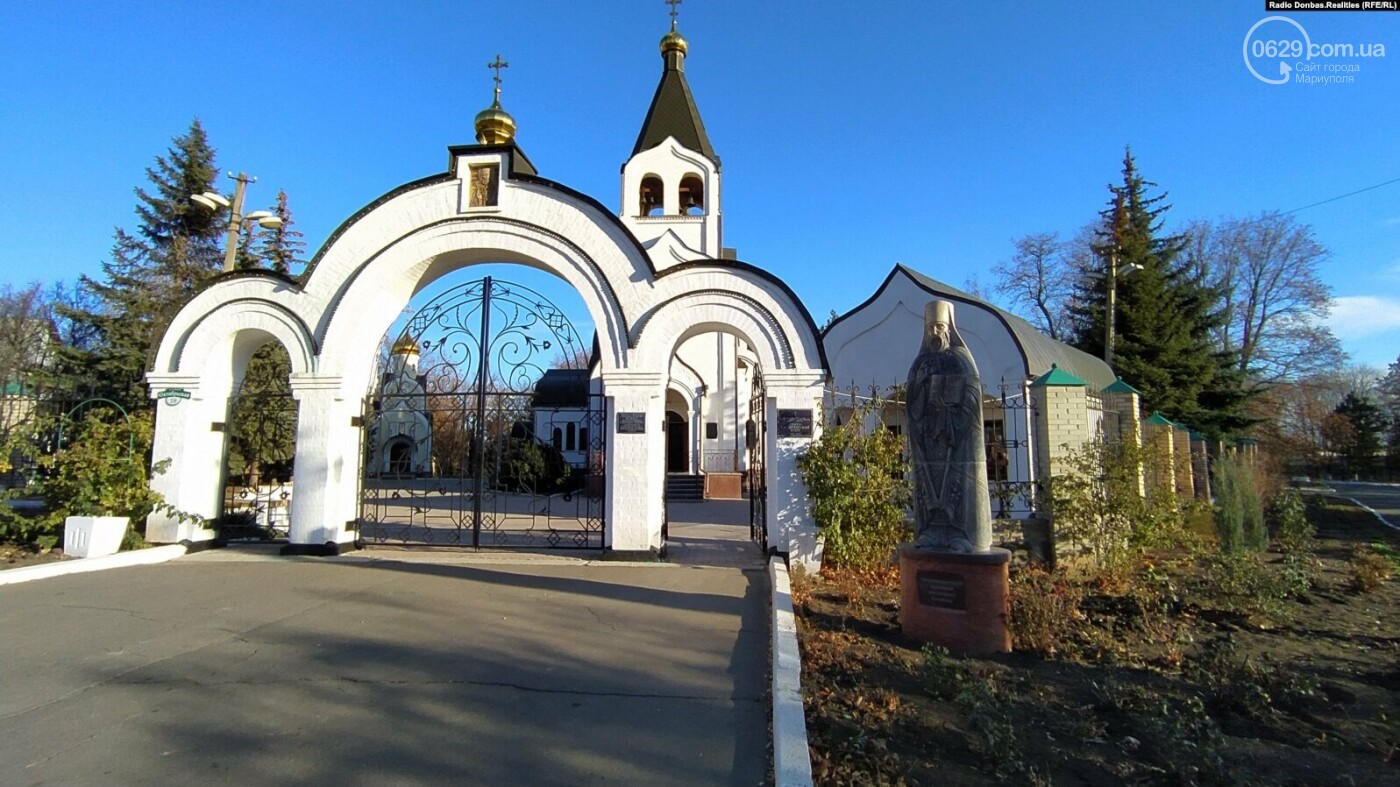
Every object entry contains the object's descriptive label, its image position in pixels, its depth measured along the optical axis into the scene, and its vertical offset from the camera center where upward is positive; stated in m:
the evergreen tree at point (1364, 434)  39.19 +1.43
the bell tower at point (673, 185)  23.67 +9.52
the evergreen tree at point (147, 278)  20.78 +6.09
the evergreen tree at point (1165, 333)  23.83 +4.48
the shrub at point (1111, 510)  8.20 -0.59
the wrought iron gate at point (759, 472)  10.17 -0.20
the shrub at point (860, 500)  8.59 -0.50
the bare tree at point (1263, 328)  32.75 +6.31
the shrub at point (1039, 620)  5.70 -1.32
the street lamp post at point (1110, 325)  17.75 +3.45
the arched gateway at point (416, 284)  9.78 +1.97
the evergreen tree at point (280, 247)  25.33 +8.87
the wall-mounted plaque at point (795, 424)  9.40 +0.48
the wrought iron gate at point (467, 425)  10.75 +0.59
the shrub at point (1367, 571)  8.25 -1.33
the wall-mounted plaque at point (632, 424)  9.81 +0.50
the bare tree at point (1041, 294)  37.66 +8.98
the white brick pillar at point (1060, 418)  9.39 +0.56
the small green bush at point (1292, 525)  10.11 -0.99
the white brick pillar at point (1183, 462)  9.79 -0.03
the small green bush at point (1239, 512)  10.04 -0.76
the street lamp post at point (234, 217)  13.62 +4.87
